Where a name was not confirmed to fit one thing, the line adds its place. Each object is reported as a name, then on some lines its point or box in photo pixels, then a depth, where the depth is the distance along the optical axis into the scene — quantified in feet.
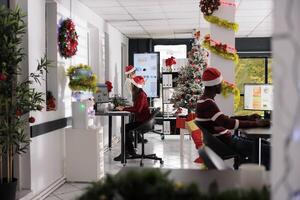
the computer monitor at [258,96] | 21.22
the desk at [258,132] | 11.15
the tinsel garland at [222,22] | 18.34
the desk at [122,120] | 22.82
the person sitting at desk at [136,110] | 23.70
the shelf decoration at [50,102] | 17.86
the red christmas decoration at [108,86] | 26.11
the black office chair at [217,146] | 13.80
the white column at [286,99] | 3.85
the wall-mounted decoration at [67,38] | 19.24
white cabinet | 18.62
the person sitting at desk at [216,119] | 13.93
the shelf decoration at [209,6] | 18.20
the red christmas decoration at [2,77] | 12.65
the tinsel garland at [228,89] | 18.16
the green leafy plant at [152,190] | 4.83
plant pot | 13.37
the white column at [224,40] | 18.44
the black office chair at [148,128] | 22.82
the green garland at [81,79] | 19.40
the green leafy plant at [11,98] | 13.03
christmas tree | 30.06
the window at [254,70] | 43.09
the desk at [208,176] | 6.44
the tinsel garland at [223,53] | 18.32
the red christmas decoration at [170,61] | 35.70
